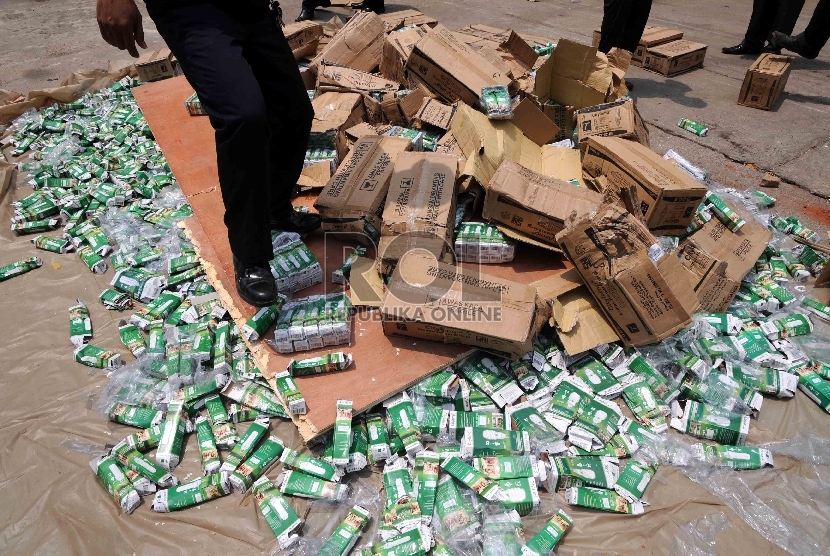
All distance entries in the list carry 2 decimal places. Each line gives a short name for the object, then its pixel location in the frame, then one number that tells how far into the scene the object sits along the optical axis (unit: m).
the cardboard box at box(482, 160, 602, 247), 2.30
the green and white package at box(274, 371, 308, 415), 1.86
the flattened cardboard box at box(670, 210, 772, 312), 2.24
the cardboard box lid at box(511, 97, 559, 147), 3.05
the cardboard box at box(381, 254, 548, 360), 1.97
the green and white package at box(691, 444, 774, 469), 1.81
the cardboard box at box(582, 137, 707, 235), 2.36
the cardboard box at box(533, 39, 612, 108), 3.28
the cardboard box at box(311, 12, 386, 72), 3.79
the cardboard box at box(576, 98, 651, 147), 2.90
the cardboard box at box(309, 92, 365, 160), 3.04
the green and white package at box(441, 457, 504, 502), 1.68
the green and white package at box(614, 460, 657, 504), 1.73
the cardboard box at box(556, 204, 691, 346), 1.99
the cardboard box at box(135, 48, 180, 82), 4.71
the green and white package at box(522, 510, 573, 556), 1.57
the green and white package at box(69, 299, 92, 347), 2.35
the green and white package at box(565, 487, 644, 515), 1.69
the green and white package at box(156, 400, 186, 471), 1.83
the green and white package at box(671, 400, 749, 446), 1.89
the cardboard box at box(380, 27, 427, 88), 3.64
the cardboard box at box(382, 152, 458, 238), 2.28
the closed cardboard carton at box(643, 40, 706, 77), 4.95
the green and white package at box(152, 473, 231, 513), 1.71
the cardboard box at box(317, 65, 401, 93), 3.49
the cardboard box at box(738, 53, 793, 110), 4.14
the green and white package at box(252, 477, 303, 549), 1.62
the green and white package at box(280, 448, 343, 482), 1.77
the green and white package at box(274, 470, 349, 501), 1.73
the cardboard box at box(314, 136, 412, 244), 2.43
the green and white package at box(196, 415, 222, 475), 1.81
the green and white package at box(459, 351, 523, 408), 2.01
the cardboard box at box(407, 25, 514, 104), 3.15
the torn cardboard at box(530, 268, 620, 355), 2.10
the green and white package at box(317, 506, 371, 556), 1.60
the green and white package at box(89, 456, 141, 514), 1.71
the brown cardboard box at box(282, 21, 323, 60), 4.26
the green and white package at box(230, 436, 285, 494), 1.76
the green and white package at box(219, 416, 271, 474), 1.83
